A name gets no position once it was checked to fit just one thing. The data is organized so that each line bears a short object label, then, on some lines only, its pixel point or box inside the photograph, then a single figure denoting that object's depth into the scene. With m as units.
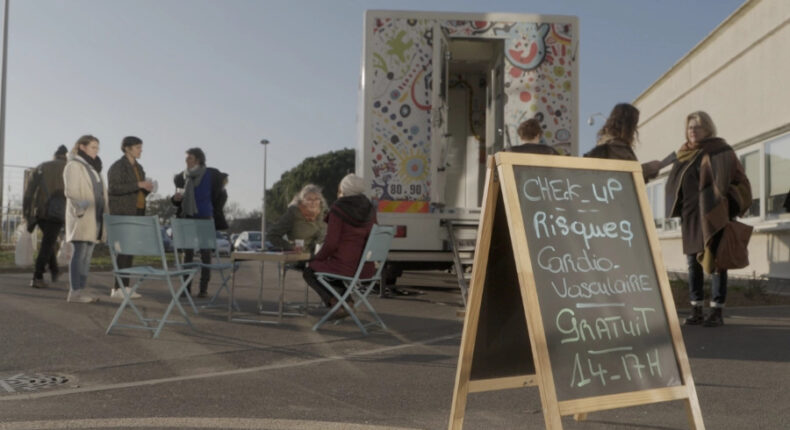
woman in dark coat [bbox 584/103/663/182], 5.99
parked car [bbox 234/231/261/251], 32.25
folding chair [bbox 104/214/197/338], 6.36
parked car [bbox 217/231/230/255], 33.54
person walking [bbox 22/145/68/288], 9.81
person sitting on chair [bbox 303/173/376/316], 6.80
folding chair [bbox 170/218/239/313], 7.79
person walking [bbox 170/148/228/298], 9.05
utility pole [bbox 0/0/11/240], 18.59
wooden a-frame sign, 3.10
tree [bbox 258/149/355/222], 59.19
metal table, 6.77
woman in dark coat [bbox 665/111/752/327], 6.70
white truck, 8.98
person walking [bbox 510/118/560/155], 6.43
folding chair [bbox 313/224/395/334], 6.56
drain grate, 4.31
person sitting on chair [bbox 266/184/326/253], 8.14
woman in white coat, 8.32
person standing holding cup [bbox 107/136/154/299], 8.91
